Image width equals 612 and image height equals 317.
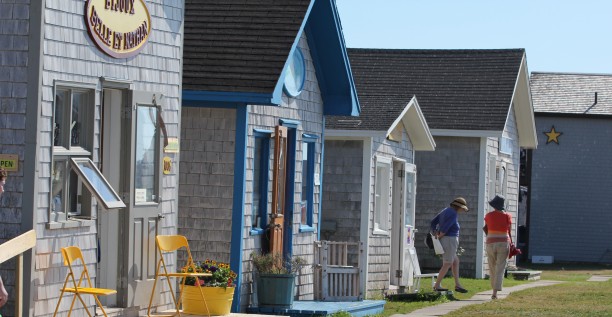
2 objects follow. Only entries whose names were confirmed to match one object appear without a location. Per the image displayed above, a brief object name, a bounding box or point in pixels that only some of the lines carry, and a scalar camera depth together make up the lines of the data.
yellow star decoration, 39.16
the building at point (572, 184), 38.44
